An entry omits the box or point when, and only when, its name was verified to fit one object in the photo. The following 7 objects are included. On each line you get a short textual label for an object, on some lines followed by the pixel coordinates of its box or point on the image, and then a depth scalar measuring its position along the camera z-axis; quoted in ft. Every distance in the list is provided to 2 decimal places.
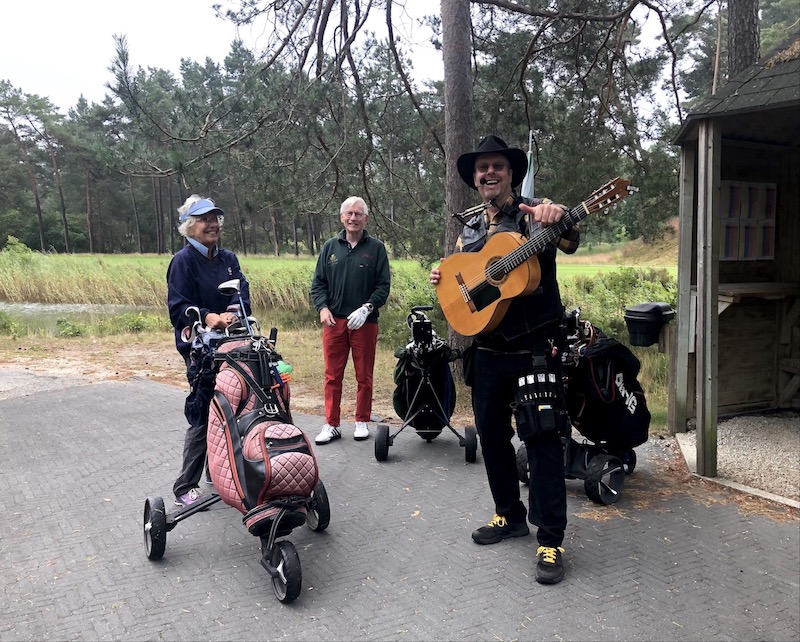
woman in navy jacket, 12.76
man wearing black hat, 10.36
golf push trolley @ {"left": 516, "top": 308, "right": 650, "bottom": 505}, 13.26
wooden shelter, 14.44
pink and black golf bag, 9.75
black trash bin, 17.72
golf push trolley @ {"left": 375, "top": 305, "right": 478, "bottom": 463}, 16.55
